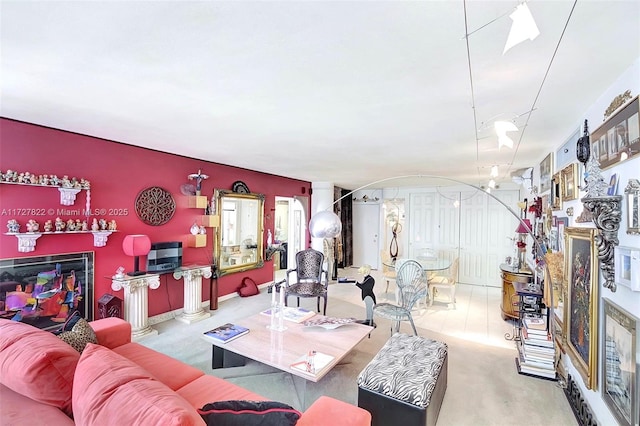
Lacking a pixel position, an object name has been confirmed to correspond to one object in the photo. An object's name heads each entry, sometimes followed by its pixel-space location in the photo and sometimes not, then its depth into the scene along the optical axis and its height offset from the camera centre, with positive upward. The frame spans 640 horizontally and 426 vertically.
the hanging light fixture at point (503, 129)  1.77 +0.52
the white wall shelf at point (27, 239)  2.81 -0.25
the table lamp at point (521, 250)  4.41 -0.53
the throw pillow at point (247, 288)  5.38 -1.33
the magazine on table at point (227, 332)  2.60 -1.06
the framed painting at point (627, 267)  1.42 -0.25
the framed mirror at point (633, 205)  1.44 +0.06
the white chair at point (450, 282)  5.24 -1.16
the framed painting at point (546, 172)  3.50 +0.54
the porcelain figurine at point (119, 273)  3.47 -0.69
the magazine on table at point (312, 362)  2.11 -1.08
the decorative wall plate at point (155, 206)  3.89 +0.11
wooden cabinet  4.23 -1.03
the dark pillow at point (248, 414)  1.13 -0.76
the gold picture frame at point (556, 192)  2.98 +0.25
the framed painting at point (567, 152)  2.57 +0.61
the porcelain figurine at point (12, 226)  2.75 -0.12
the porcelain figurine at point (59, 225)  3.05 -0.12
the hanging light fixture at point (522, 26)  0.88 +0.57
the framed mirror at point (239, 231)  5.05 -0.31
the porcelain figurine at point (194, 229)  4.52 -0.23
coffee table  2.30 -1.09
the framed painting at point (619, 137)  1.49 +0.45
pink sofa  1.08 -0.72
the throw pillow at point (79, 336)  1.85 -0.78
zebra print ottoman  1.90 -1.13
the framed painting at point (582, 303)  1.93 -0.62
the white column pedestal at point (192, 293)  4.16 -1.11
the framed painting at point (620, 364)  1.45 -0.77
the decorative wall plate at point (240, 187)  5.26 +0.48
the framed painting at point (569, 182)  2.48 +0.30
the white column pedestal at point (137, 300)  3.49 -1.03
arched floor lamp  2.78 -0.10
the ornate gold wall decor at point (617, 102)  1.61 +0.64
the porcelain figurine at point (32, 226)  2.86 -0.12
